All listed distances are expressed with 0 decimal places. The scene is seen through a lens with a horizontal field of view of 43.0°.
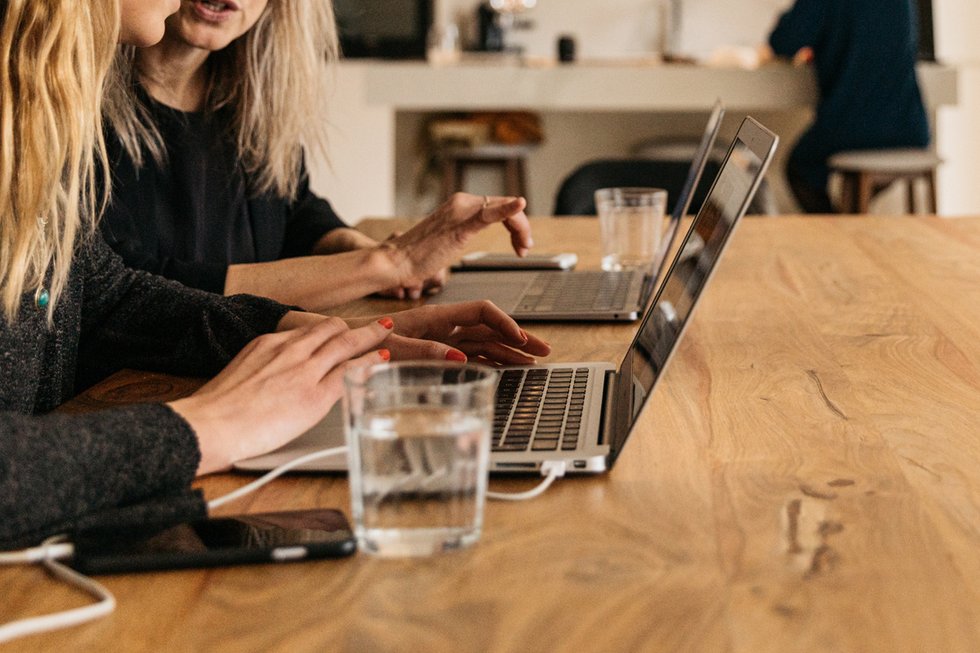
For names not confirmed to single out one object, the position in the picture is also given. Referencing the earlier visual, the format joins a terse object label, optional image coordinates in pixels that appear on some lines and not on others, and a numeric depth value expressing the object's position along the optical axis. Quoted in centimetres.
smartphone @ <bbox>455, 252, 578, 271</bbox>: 174
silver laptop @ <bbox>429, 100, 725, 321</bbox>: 139
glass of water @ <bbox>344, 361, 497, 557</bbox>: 66
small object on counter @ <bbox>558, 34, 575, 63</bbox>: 480
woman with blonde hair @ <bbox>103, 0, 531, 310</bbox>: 154
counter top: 457
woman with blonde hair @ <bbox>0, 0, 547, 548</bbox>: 72
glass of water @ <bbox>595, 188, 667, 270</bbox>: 168
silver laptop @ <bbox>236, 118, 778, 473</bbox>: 79
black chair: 256
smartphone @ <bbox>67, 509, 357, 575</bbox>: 65
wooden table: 58
